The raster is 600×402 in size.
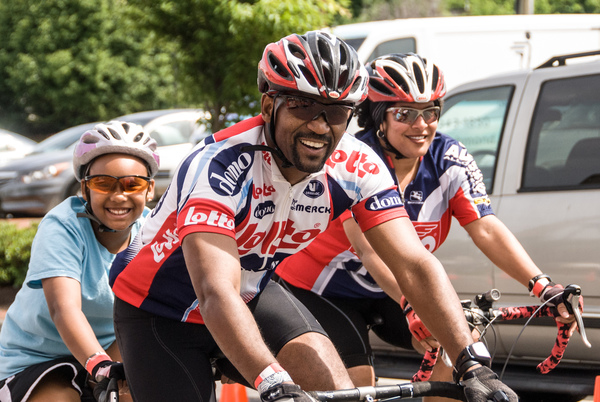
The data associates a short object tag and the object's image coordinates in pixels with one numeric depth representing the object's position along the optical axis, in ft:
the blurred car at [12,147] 64.90
